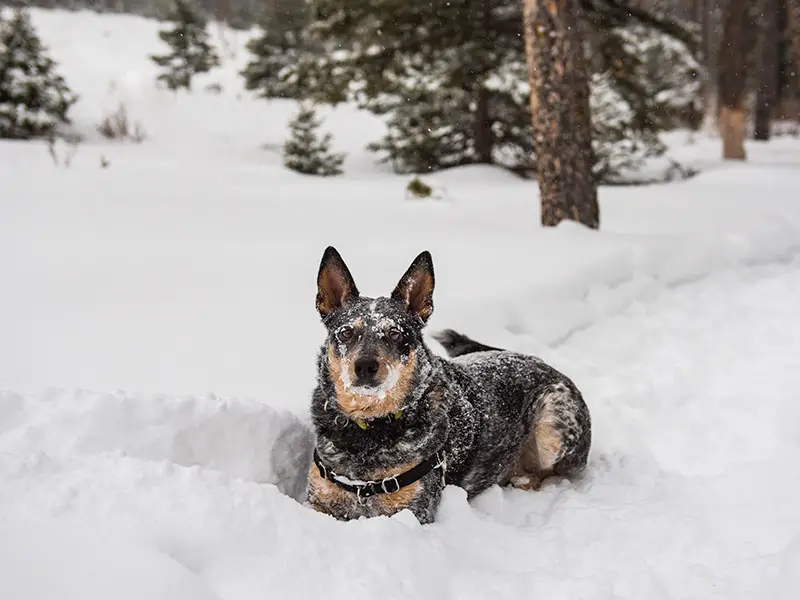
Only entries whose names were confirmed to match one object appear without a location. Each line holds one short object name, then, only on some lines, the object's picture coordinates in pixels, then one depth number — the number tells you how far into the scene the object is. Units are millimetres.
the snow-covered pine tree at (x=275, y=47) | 31531
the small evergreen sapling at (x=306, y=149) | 19281
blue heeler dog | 3518
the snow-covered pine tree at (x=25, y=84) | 18703
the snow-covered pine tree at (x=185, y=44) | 33438
